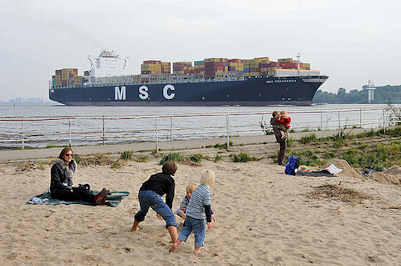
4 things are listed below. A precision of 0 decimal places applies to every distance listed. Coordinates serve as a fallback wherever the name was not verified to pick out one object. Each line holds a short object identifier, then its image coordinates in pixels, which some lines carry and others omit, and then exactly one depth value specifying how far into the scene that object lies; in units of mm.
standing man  10680
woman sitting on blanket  6238
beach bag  9281
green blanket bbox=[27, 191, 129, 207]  6258
